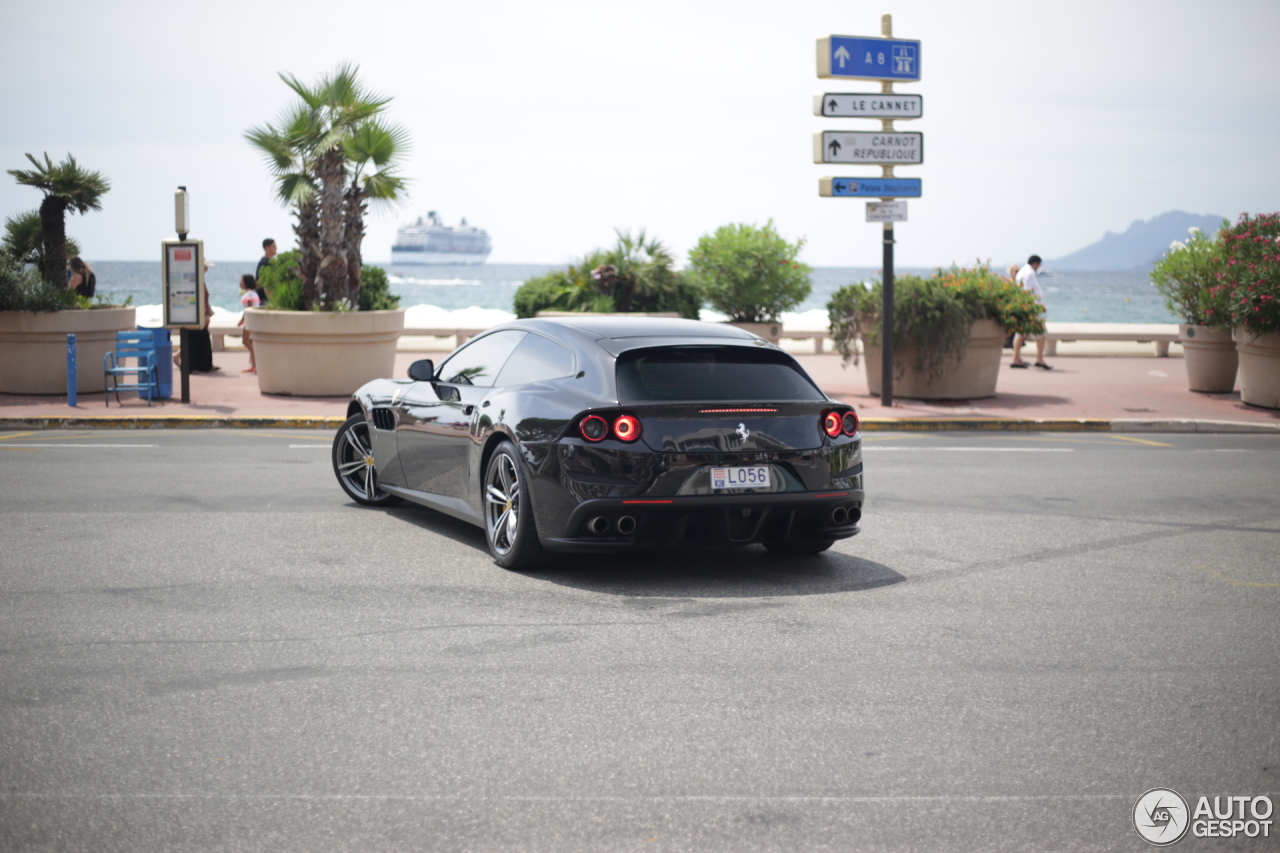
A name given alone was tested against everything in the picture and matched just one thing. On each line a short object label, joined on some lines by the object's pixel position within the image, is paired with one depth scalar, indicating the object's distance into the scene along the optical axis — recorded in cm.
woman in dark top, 1944
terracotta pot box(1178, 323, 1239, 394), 1944
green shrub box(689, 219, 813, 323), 2086
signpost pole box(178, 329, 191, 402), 1684
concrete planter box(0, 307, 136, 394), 1730
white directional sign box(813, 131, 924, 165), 1631
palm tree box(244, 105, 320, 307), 1870
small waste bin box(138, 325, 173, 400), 1719
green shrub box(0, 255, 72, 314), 1727
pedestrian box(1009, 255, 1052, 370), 2309
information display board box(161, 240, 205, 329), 1684
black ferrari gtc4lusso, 684
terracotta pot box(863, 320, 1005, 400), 1789
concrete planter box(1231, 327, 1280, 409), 1728
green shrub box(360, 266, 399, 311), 1934
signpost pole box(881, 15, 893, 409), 1659
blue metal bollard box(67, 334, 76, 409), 1625
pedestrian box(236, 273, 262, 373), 2102
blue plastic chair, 1673
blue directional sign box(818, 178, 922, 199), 1652
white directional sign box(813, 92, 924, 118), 1634
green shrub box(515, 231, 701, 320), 2094
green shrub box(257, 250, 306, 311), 1845
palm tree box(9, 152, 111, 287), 1883
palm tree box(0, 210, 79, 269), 1953
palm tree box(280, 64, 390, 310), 1850
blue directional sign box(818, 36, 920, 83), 1616
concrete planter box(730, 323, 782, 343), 2060
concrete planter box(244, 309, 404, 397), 1769
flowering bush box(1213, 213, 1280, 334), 1698
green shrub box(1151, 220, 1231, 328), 1884
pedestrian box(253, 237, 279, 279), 2064
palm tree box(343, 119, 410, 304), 1856
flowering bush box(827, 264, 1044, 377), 1745
